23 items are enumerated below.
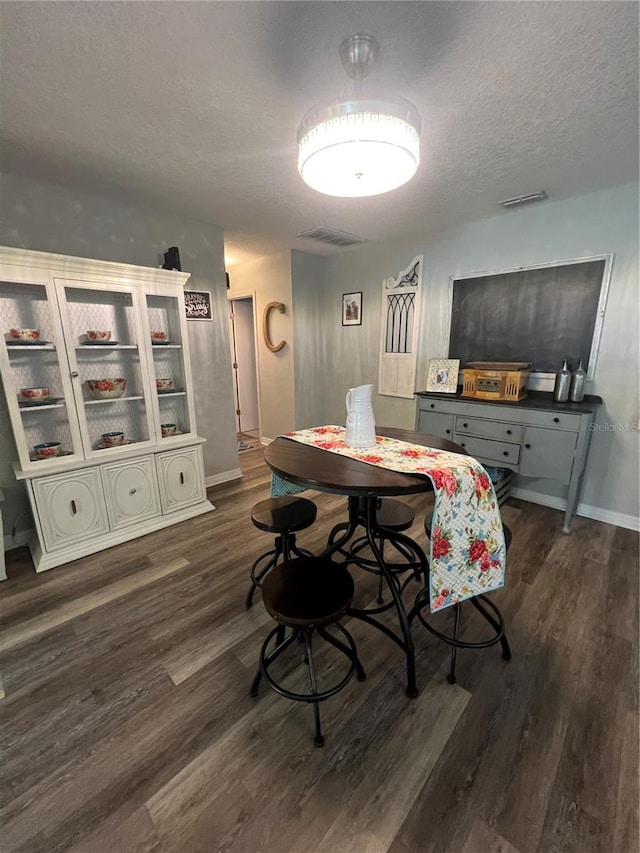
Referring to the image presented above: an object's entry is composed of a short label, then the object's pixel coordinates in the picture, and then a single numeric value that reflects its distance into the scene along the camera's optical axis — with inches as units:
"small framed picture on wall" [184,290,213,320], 121.4
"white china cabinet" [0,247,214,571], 85.7
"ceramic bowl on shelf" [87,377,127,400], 96.8
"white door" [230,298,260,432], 197.8
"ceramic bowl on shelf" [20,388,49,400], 87.4
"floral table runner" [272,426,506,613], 51.8
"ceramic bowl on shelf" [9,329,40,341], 84.5
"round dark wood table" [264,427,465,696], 50.8
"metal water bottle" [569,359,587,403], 100.6
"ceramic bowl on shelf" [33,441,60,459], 89.7
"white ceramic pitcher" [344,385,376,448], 66.0
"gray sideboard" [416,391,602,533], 95.7
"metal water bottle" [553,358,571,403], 102.3
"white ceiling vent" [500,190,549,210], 96.7
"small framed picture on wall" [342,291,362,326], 158.6
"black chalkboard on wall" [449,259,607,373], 103.6
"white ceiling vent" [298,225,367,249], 126.9
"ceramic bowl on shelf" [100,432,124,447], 99.8
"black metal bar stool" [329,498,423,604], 66.6
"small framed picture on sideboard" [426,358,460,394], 125.6
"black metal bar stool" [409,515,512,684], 56.7
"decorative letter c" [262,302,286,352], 162.5
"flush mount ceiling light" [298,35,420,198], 42.8
